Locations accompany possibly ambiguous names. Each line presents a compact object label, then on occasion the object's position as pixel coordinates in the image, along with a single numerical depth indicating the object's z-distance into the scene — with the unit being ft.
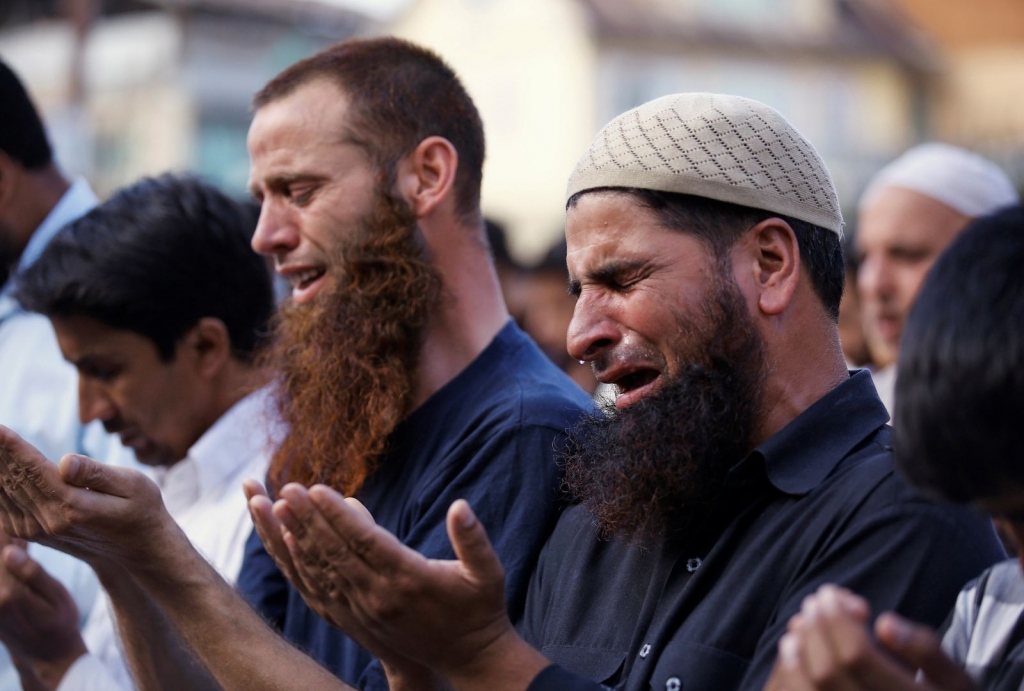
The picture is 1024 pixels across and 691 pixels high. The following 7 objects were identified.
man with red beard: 10.62
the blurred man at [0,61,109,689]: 14.70
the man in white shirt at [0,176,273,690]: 13.79
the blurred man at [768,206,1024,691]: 5.78
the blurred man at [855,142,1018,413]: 18.78
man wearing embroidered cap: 7.55
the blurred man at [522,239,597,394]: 25.38
